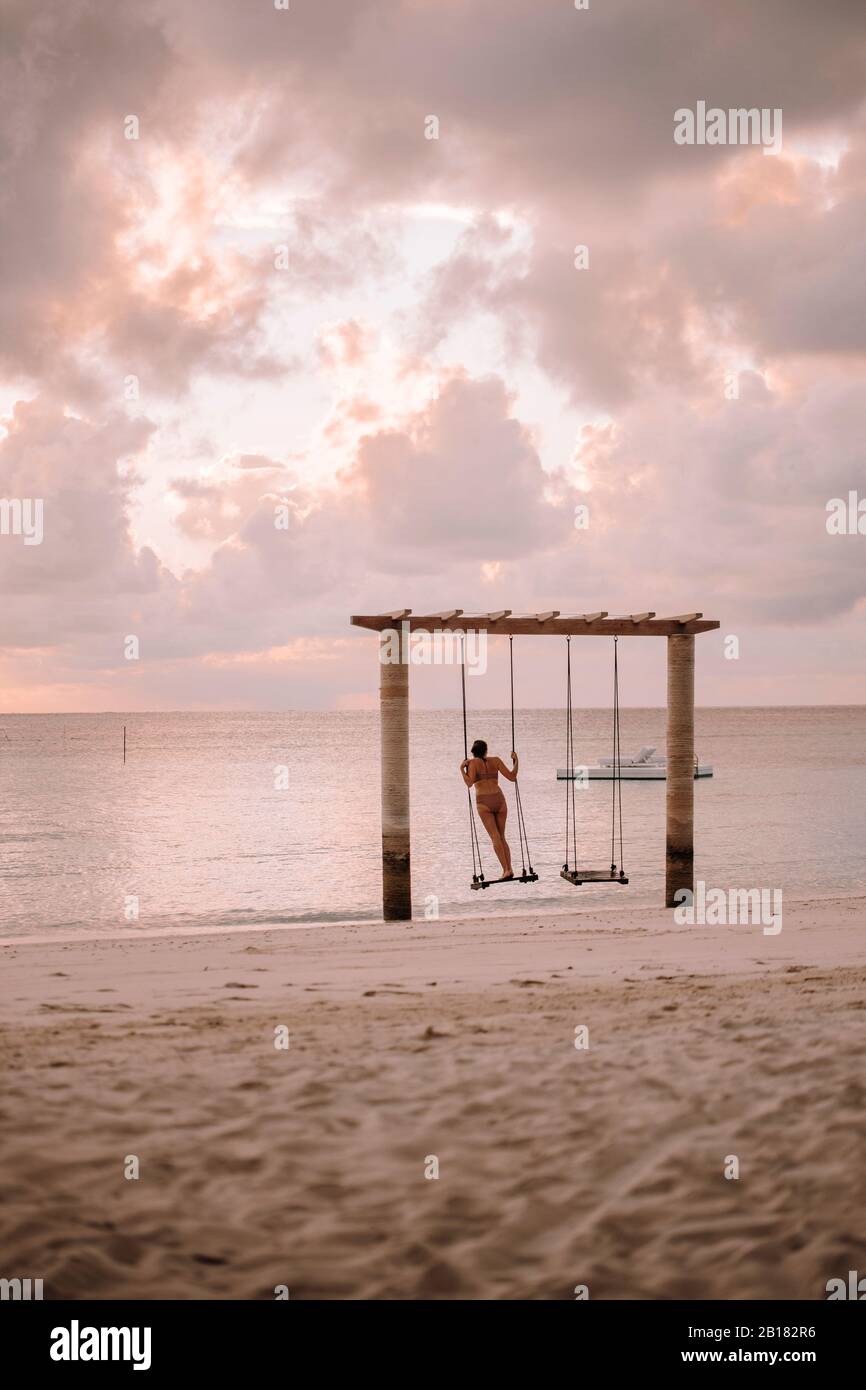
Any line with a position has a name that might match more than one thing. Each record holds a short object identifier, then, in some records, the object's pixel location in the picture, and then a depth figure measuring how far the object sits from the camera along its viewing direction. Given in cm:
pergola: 1322
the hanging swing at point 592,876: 1345
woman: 1330
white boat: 5625
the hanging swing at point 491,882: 1281
